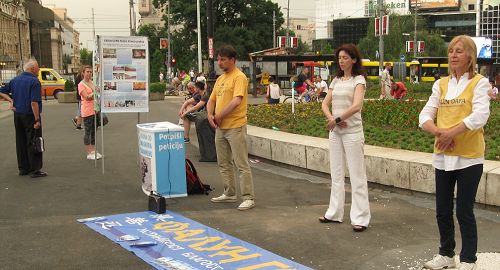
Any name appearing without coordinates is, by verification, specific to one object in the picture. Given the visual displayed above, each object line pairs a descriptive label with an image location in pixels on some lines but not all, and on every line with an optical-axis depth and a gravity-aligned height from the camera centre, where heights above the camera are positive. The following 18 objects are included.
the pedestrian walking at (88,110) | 10.66 -0.48
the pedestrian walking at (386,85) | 22.95 -0.22
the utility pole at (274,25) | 61.06 +6.10
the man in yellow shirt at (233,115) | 6.86 -0.41
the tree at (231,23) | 59.53 +6.54
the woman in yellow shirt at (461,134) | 4.35 -0.43
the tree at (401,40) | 86.12 +5.94
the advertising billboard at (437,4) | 132.38 +17.70
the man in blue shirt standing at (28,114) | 8.86 -0.45
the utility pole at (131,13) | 49.97 +6.43
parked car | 35.31 +0.18
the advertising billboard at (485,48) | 54.94 +2.93
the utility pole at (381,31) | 38.34 +3.25
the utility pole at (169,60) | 55.08 +2.28
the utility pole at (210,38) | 14.28 +1.28
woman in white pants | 5.89 -0.47
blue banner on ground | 4.93 -1.56
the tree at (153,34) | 68.44 +6.07
